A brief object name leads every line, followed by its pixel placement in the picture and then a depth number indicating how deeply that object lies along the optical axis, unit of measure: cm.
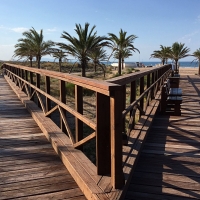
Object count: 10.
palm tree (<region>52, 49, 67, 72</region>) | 3503
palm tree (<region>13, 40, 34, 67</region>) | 2693
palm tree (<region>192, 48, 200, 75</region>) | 3731
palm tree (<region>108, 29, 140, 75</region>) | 2761
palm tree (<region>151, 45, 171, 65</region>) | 3504
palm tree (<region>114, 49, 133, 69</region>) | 2874
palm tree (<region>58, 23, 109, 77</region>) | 2011
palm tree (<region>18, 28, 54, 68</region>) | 2645
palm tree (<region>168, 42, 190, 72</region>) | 3244
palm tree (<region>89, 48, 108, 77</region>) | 3972
